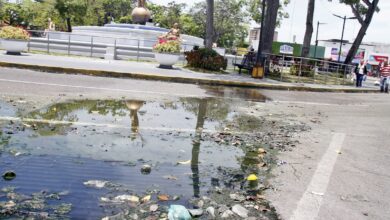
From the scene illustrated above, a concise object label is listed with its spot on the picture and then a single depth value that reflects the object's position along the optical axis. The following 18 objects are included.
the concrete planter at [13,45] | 19.34
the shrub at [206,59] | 21.03
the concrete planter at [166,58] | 19.69
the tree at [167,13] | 75.25
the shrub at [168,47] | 19.47
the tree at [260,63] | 20.23
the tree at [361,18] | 31.77
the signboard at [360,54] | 70.94
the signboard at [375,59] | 69.74
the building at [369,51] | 70.75
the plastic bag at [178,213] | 3.42
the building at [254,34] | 109.93
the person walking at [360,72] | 25.39
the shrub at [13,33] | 19.14
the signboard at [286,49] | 79.94
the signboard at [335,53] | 78.44
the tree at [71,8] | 49.62
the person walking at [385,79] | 24.88
